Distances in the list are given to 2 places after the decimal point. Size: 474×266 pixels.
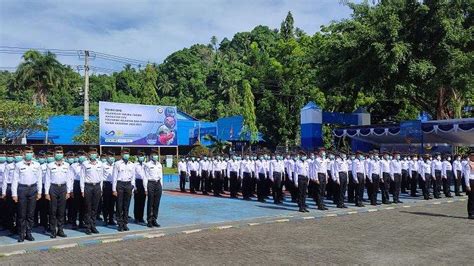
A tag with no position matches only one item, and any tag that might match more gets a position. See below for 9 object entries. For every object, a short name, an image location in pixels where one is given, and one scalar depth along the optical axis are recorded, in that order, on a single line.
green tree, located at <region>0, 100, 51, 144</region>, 31.12
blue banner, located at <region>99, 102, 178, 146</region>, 21.30
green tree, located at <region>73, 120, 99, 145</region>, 33.84
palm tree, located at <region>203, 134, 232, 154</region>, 37.50
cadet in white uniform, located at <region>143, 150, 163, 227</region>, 11.23
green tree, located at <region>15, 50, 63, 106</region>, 44.53
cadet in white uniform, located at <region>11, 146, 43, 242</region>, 9.53
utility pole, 33.94
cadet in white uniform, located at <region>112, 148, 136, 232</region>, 10.75
